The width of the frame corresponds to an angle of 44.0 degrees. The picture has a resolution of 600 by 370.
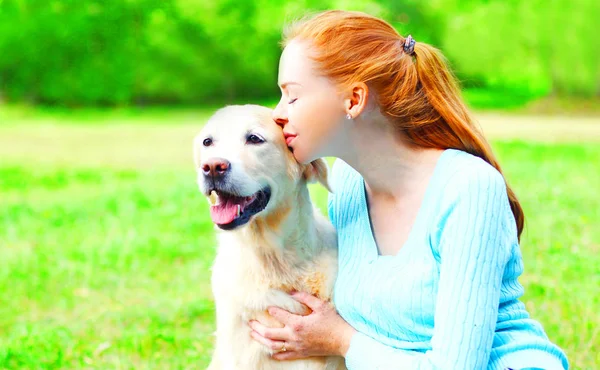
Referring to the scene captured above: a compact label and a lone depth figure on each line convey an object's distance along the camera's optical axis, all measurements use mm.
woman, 2215
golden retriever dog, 2596
